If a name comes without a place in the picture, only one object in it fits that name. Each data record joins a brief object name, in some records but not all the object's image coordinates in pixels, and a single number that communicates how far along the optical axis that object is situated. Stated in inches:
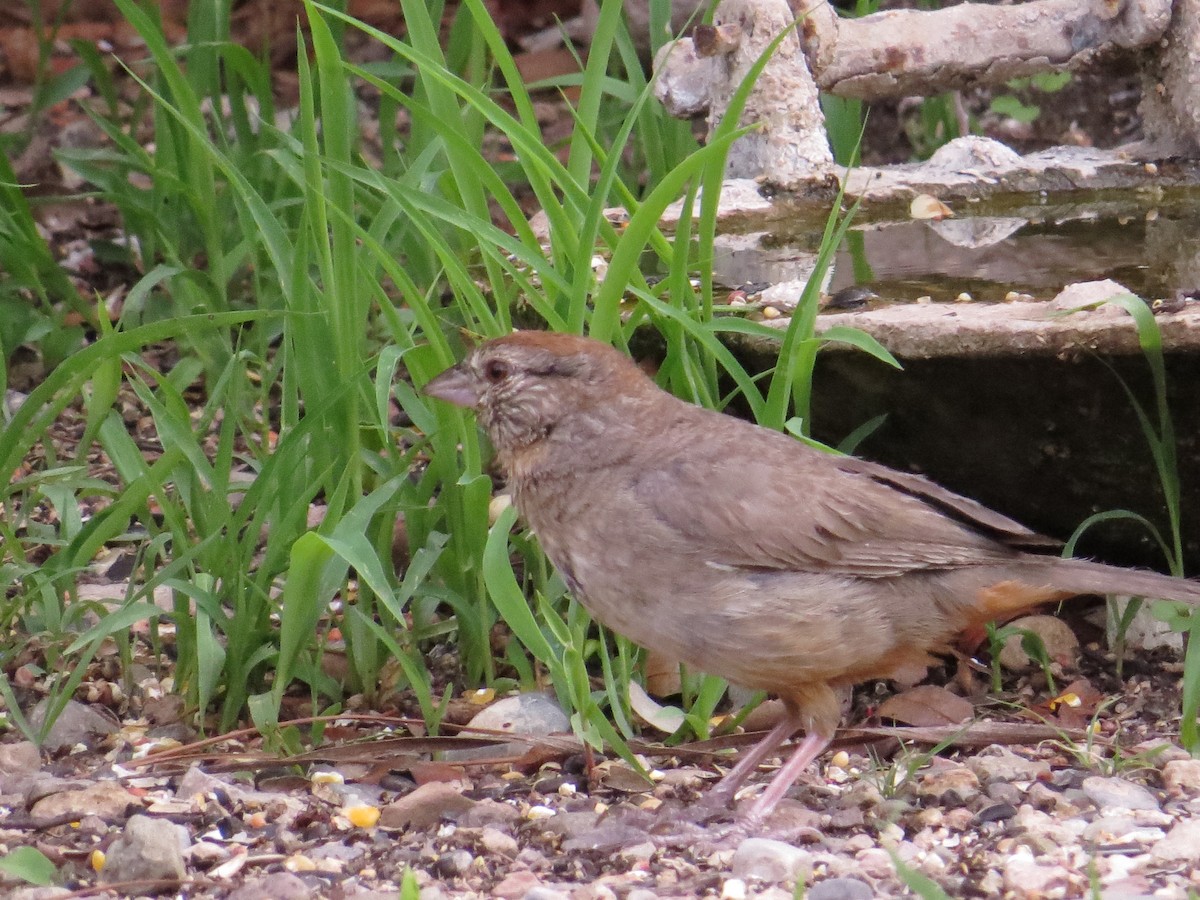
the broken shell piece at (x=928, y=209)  368.8
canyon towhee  242.5
